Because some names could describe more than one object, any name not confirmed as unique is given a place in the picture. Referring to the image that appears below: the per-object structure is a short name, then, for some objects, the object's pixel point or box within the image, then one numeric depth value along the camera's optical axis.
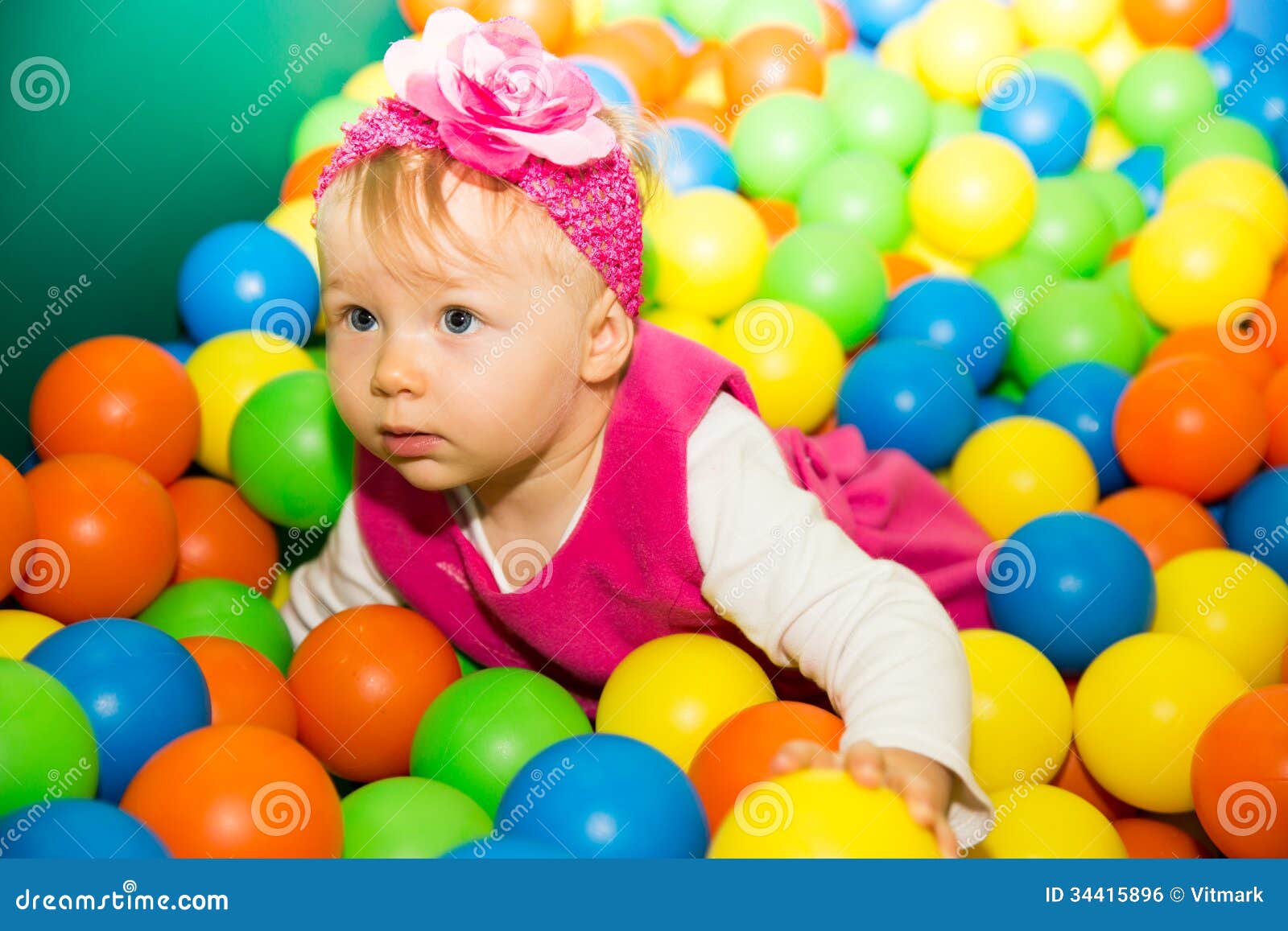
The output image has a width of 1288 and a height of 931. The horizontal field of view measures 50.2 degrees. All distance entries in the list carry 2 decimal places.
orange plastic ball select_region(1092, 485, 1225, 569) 1.58
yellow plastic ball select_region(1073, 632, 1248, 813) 1.21
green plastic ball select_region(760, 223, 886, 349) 1.90
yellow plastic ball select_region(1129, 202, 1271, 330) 1.92
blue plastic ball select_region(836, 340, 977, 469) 1.71
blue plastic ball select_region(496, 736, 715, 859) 0.98
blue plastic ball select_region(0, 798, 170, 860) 0.90
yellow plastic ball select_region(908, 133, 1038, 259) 2.03
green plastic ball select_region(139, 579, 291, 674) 1.39
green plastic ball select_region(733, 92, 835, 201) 2.19
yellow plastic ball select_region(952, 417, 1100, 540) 1.61
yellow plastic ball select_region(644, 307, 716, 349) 1.82
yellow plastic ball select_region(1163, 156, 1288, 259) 2.03
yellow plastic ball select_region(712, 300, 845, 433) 1.73
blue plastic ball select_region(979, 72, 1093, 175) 2.25
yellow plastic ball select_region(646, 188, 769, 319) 1.91
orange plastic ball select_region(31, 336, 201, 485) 1.49
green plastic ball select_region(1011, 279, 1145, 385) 1.88
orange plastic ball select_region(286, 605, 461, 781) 1.28
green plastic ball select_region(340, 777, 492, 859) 1.06
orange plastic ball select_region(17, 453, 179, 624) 1.32
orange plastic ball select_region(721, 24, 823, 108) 2.29
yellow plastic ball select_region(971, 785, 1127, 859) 1.10
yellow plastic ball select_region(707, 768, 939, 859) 0.89
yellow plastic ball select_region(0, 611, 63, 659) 1.23
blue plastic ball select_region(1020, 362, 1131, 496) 1.75
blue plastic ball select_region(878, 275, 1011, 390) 1.88
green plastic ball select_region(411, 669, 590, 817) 1.19
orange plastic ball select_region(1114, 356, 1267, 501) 1.61
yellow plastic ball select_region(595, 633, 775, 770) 1.18
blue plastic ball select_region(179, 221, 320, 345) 1.75
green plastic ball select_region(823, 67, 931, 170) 2.24
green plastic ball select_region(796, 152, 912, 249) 2.09
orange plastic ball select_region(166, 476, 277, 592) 1.52
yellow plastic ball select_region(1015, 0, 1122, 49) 2.42
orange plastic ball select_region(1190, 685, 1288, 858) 1.09
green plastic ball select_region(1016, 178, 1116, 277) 2.09
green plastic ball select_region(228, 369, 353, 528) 1.49
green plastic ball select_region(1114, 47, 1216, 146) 2.29
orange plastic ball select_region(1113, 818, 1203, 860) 1.22
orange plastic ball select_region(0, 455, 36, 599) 1.24
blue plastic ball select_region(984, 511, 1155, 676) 1.36
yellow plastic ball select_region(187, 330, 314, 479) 1.61
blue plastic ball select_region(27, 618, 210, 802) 1.14
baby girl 1.09
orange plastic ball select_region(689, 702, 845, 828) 1.08
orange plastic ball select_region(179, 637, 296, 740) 1.23
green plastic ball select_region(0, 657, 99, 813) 1.01
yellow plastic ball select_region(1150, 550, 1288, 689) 1.38
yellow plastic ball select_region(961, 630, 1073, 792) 1.22
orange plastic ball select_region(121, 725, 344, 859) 0.97
